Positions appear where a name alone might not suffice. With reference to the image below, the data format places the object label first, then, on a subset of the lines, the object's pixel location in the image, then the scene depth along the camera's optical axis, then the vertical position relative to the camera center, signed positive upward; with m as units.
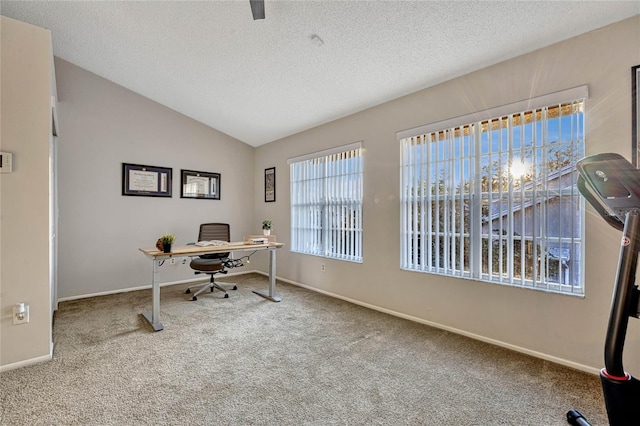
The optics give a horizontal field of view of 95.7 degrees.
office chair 3.90 -0.65
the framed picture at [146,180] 4.28 +0.50
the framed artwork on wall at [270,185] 5.18 +0.51
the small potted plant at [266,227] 4.10 -0.20
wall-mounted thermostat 2.09 +0.37
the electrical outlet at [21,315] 2.13 -0.76
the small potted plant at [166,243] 2.95 -0.31
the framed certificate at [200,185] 4.81 +0.48
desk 2.90 -0.46
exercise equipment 1.30 -0.34
